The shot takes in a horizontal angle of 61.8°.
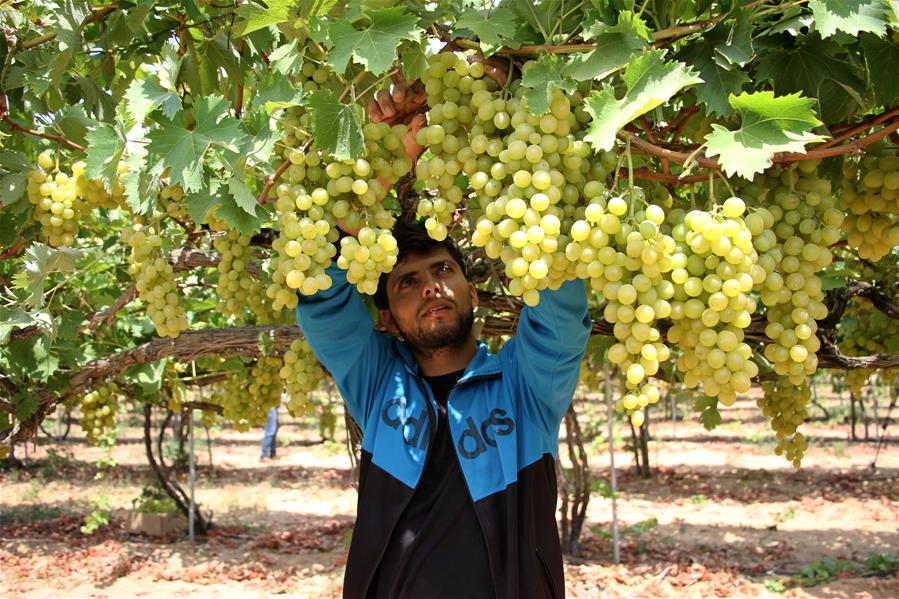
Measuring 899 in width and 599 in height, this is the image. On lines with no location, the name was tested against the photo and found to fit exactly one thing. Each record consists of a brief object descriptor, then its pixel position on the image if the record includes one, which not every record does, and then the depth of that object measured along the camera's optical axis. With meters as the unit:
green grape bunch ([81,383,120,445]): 5.71
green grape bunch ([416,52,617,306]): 1.22
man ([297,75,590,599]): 2.20
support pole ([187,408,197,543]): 8.96
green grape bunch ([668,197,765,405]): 1.15
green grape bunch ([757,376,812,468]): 3.33
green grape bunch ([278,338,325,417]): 3.29
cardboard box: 9.30
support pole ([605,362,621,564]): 7.21
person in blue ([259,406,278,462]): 15.95
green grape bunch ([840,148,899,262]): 1.44
